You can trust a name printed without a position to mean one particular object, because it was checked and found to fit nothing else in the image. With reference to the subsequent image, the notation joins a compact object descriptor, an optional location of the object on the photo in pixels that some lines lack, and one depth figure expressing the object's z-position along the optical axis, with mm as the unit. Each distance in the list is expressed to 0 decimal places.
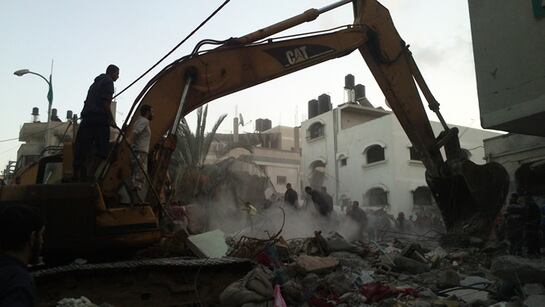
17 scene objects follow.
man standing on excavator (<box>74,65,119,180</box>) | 5211
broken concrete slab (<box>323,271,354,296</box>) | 5601
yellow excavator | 4629
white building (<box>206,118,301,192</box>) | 36347
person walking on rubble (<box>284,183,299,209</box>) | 13980
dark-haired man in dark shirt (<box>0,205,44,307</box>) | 1740
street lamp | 20828
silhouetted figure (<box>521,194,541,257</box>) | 8539
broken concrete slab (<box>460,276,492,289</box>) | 5676
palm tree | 18219
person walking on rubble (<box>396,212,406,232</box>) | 17209
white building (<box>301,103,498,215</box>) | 28297
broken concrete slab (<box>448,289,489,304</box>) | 5098
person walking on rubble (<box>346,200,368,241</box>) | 13359
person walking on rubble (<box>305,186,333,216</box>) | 12664
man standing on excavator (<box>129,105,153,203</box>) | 5020
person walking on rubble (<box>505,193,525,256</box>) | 8336
